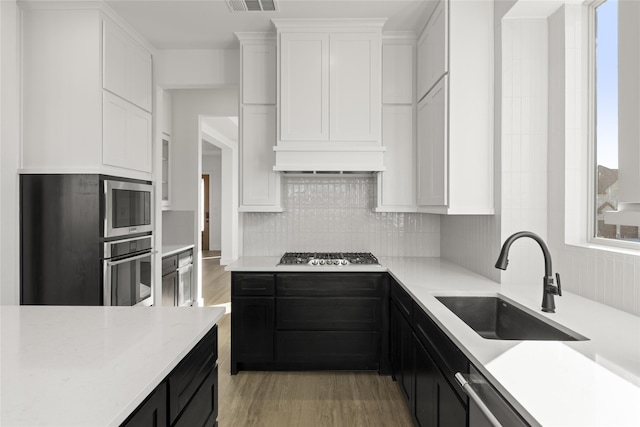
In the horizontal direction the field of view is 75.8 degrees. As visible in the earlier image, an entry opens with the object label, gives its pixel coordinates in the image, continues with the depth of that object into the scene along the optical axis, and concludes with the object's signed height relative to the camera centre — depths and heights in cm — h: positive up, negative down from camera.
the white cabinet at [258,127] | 348 +70
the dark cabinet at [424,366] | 158 -76
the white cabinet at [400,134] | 351 +65
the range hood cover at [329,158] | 323 +41
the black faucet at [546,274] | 179 -28
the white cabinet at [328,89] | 327 +96
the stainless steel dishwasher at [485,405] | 109 -57
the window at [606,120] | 210 +48
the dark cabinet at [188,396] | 108 -58
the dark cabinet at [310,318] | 314 -83
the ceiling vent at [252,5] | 292 +148
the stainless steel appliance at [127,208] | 299 +1
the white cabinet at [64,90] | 292 +85
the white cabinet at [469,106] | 270 +69
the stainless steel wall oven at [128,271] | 299 -50
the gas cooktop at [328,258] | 322 -41
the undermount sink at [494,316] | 191 -55
